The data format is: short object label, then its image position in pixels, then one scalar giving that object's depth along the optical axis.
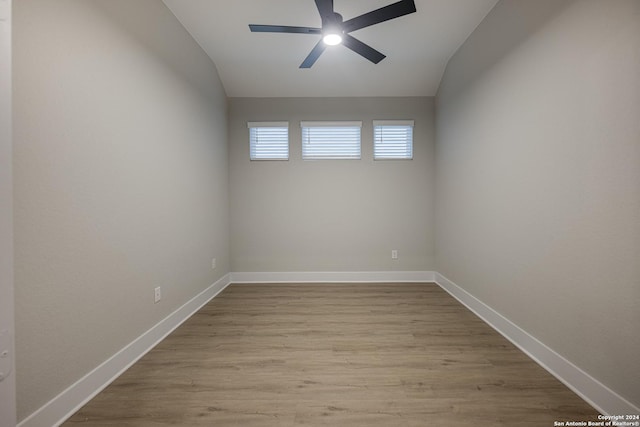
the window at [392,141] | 3.96
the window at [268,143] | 3.97
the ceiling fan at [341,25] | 1.92
